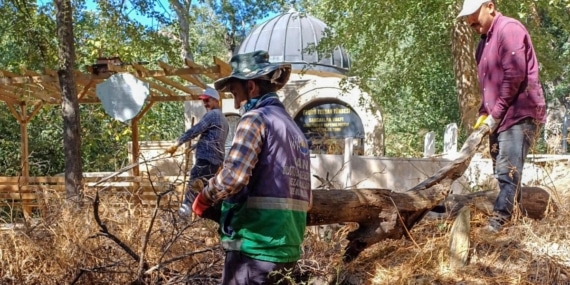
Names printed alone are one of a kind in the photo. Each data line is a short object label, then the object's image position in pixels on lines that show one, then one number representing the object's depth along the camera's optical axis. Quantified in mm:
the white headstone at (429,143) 12203
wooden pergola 10336
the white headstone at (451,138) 11023
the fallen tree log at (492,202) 4891
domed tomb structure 16797
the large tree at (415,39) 11297
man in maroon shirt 4363
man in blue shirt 6434
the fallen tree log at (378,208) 3963
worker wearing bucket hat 2783
